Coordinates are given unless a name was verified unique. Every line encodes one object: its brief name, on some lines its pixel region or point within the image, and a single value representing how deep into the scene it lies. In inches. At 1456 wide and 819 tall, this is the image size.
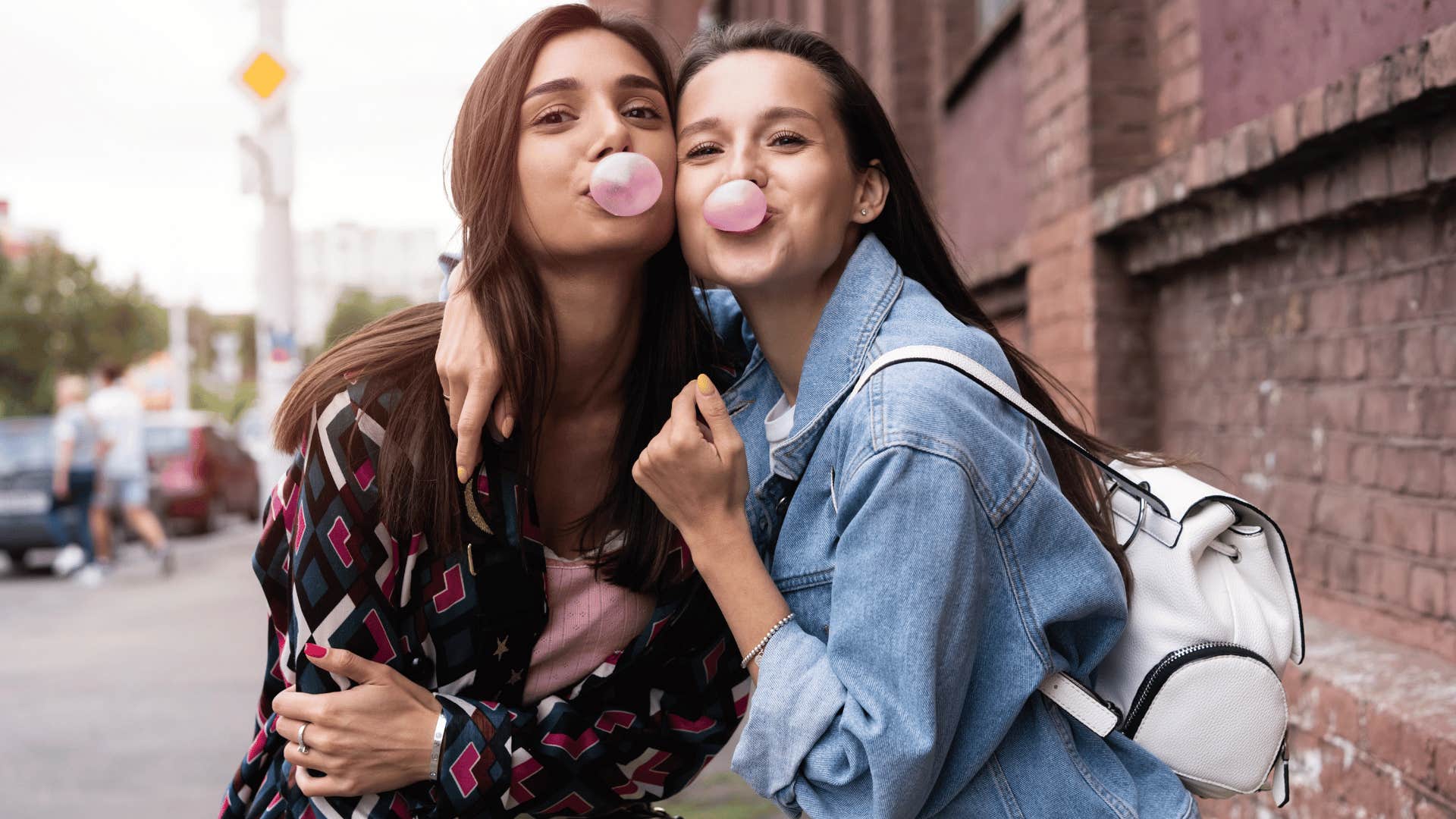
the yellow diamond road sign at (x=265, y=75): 339.6
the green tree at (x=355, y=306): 2642.7
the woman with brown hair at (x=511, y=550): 79.7
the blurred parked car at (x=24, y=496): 499.5
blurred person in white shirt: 492.1
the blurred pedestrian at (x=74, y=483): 477.7
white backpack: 67.8
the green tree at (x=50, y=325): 1727.4
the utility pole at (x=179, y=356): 1610.5
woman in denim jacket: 62.6
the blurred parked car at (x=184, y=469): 651.5
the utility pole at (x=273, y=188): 337.7
